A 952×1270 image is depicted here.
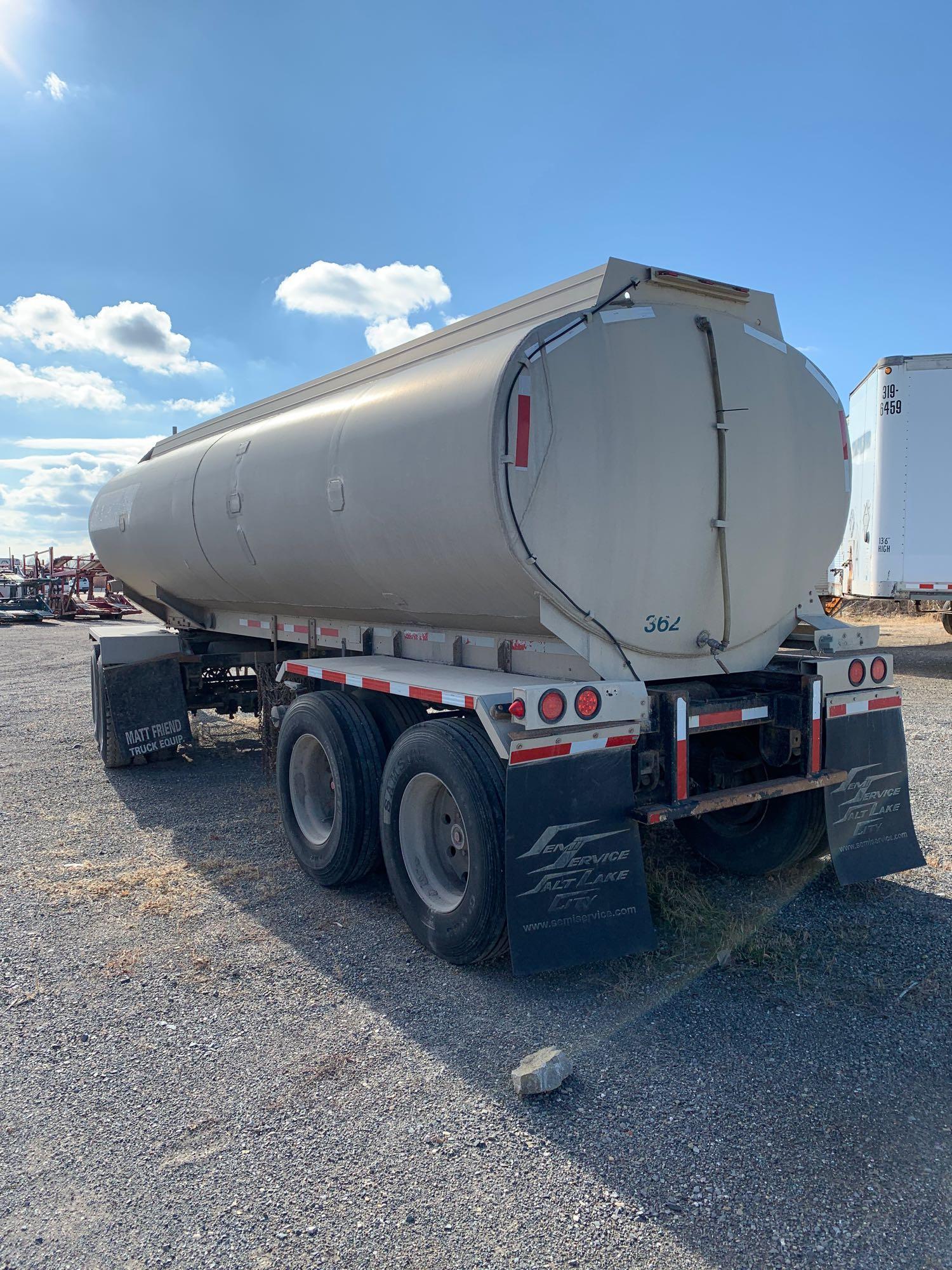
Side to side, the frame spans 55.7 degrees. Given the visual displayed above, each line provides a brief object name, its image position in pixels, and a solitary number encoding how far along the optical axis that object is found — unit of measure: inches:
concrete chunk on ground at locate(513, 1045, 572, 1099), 125.8
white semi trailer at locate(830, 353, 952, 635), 477.7
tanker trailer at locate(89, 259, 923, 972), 157.1
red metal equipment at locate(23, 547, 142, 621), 1197.7
